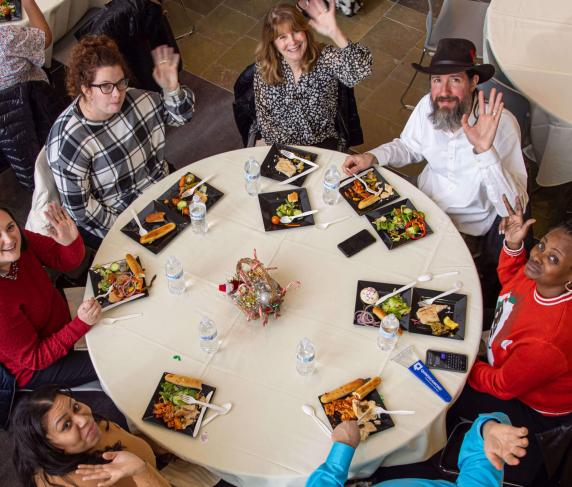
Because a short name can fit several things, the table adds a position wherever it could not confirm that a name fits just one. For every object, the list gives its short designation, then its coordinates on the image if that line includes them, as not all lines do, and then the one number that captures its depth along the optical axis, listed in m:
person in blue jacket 1.82
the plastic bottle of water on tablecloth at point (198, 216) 2.57
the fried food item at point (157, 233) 2.59
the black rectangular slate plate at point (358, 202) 2.68
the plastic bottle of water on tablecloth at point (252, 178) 2.75
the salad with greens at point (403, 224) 2.57
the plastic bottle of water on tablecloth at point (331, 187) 2.70
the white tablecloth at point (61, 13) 3.66
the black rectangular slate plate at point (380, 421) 2.07
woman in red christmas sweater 2.14
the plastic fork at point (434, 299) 2.36
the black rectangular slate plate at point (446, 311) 2.29
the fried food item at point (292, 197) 2.71
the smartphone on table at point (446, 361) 2.21
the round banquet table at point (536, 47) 3.15
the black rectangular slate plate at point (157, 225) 2.58
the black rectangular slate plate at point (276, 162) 2.82
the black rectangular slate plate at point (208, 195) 2.72
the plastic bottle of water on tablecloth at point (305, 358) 2.15
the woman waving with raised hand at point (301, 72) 2.97
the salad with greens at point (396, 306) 2.33
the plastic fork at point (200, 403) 2.12
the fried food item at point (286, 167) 2.83
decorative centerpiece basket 2.27
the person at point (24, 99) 2.99
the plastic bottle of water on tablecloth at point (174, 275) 2.38
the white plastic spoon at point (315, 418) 2.07
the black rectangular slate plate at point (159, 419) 2.09
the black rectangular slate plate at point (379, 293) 2.31
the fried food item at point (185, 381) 2.16
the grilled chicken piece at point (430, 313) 2.32
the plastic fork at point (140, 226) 2.61
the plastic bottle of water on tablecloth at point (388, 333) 2.22
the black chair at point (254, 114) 3.25
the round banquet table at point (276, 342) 2.06
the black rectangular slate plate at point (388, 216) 2.54
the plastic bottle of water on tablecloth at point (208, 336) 2.22
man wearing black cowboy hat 2.65
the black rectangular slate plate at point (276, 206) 2.63
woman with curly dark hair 2.66
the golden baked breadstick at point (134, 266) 2.46
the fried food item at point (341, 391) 2.12
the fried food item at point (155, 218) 2.66
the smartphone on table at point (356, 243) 2.53
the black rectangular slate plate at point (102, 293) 2.40
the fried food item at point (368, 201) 2.68
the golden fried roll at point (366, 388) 2.12
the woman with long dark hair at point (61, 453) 1.90
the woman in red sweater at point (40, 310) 2.29
